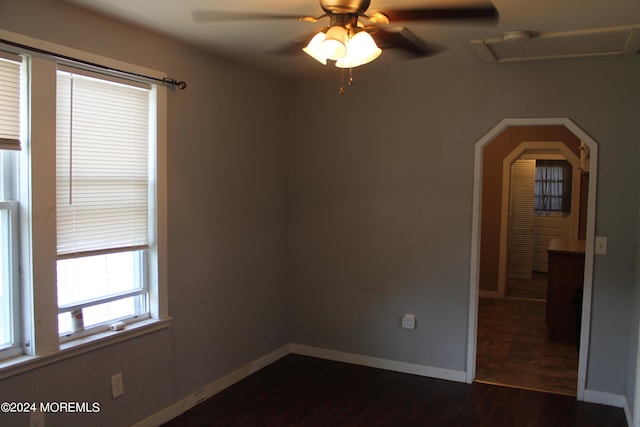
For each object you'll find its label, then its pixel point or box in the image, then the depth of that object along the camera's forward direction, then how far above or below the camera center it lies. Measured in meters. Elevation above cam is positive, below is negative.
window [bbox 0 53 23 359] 2.34 -0.12
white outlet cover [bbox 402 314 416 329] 4.07 -1.01
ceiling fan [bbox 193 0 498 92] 1.98 +0.92
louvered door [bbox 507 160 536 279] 8.31 -0.40
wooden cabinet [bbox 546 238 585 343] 4.93 -0.90
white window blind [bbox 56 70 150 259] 2.61 +0.12
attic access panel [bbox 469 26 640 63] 2.92 +0.95
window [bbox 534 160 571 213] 9.11 +0.21
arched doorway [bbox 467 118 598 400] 3.50 -0.29
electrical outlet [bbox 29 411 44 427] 2.44 -1.12
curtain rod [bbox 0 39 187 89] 2.33 +0.65
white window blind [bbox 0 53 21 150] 2.31 +0.39
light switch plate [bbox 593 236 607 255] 3.49 -0.32
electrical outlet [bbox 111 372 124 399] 2.85 -1.11
